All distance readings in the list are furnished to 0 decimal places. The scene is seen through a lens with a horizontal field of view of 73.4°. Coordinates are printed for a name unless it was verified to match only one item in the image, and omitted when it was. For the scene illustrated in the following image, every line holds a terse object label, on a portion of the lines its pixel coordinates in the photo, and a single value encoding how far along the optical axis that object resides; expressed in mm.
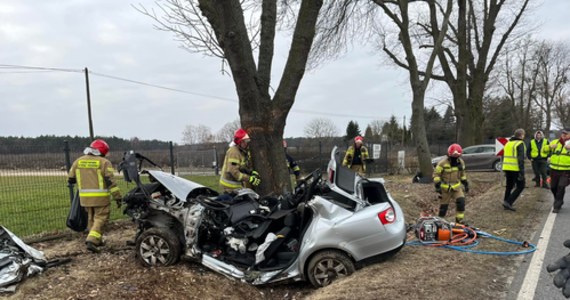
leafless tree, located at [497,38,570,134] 45469
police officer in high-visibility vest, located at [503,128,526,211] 8250
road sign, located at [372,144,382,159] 16234
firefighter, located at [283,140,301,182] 9000
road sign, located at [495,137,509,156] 12031
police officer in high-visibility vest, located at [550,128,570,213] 8047
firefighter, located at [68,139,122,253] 5723
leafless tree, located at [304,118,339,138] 54562
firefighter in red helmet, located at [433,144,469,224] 6949
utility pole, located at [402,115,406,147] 53456
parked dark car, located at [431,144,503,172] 18547
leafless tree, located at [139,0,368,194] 6761
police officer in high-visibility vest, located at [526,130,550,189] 11375
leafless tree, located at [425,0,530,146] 18797
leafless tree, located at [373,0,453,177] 14273
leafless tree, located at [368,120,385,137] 63650
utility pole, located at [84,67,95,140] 25766
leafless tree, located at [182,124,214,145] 52344
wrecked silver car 4262
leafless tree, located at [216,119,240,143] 48412
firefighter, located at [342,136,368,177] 10289
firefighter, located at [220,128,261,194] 6438
